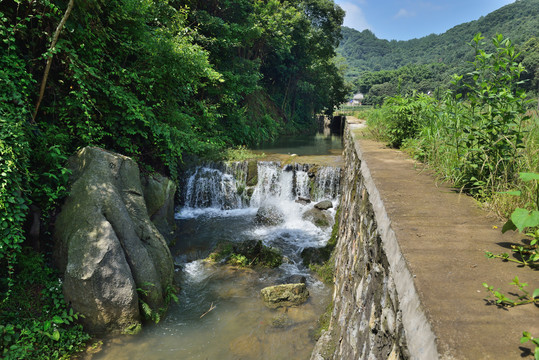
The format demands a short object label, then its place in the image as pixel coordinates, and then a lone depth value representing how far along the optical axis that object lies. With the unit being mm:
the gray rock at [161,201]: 7129
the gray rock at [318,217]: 9273
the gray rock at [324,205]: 10117
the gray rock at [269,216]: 9523
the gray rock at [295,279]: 6217
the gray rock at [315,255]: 7070
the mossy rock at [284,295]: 5491
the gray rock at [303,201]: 10754
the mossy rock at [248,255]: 6926
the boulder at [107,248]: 4402
